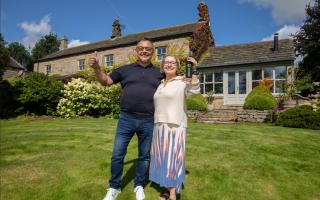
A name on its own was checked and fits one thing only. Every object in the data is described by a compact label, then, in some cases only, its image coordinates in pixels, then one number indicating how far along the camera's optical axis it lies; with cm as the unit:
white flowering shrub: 1689
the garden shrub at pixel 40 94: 1756
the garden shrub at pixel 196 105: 1669
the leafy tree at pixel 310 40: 2491
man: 371
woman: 357
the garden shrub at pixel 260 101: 1469
